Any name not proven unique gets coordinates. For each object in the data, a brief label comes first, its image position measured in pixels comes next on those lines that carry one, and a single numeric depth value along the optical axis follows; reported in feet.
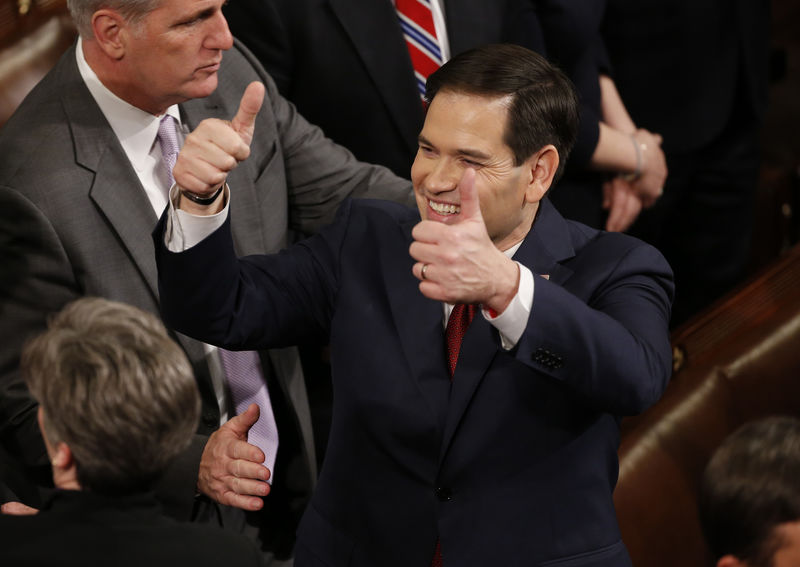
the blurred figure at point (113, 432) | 38.93
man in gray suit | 40.49
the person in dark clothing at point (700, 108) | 44.45
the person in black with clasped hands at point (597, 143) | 43.17
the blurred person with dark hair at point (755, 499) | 39.68
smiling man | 39.85
